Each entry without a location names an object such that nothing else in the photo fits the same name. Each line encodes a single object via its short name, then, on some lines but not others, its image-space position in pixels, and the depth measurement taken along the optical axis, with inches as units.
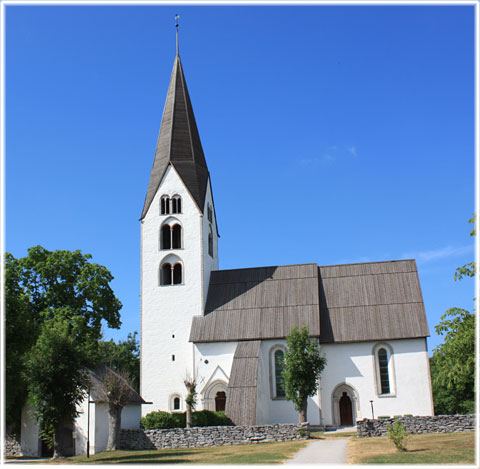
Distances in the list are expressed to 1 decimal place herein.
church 1382.9
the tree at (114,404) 1098.7
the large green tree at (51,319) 957.2
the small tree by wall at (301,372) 1235.9
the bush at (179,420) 1198.9
